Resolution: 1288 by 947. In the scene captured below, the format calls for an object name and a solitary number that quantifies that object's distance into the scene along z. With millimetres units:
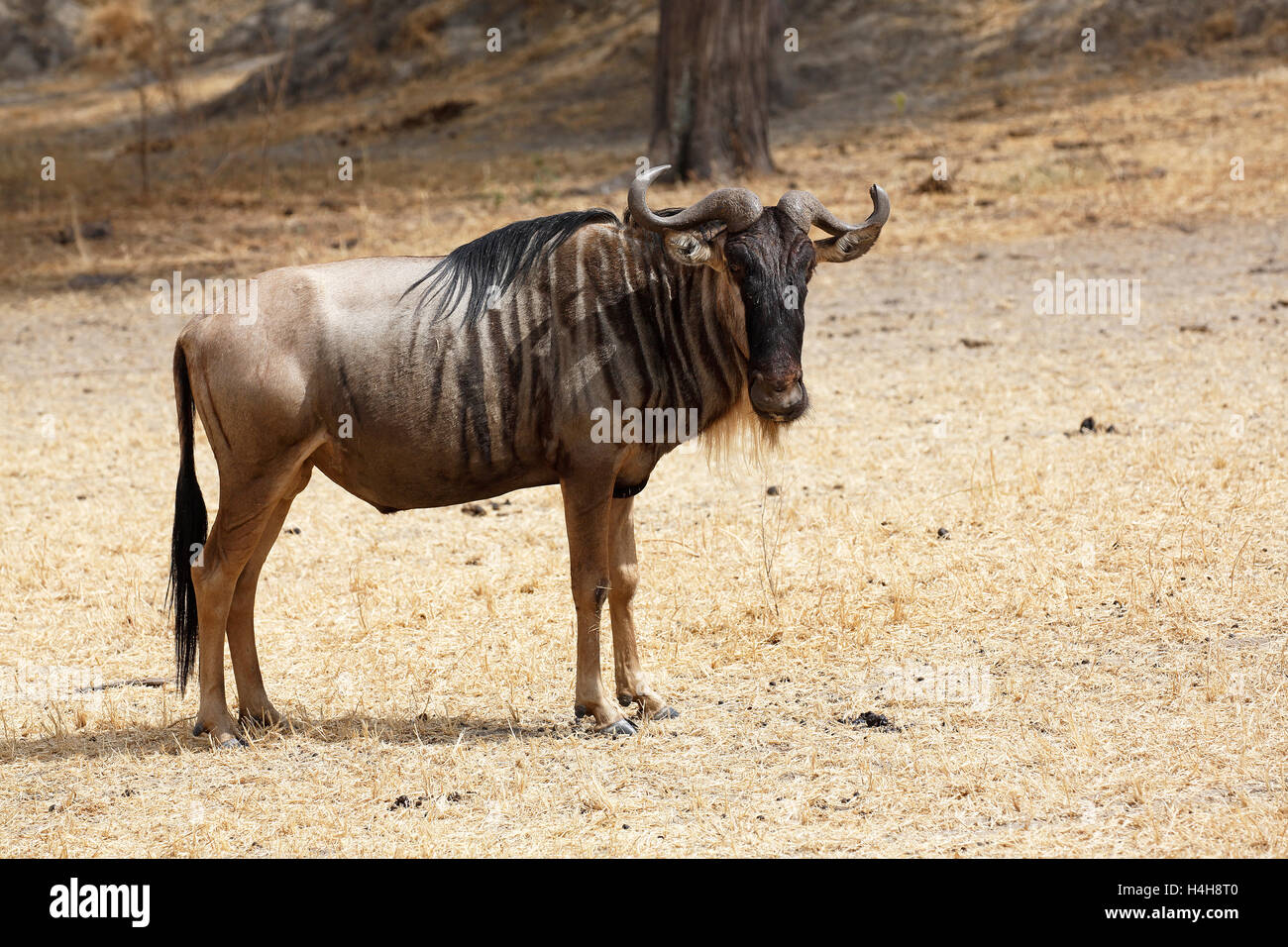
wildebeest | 10398
